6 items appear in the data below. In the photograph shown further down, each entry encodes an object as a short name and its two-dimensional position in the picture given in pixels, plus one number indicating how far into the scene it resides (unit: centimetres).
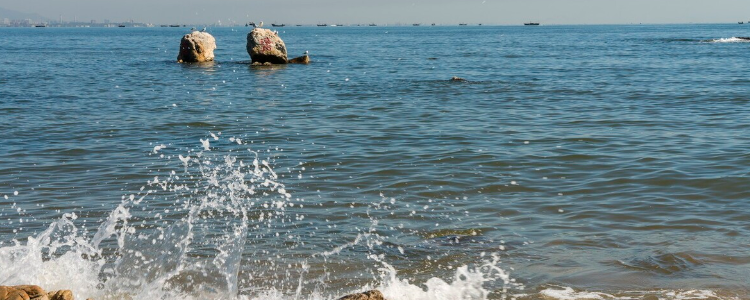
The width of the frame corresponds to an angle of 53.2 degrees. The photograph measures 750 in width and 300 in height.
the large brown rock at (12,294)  609
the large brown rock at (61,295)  634
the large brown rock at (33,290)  629
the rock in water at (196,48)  4469
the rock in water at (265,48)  4228
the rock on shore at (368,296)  627
